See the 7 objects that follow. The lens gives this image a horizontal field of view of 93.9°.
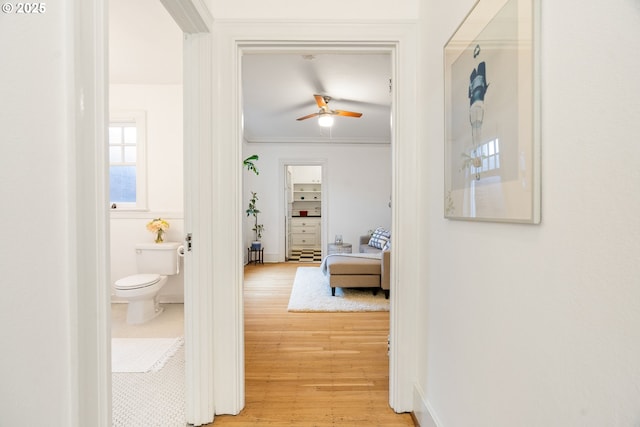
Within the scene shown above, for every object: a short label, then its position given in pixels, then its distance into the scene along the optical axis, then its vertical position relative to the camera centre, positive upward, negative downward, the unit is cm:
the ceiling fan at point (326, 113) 379 +124
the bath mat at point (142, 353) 214 -112
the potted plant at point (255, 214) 612 -9
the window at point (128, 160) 332 +57
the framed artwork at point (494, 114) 79 +30
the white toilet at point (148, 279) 274 -67
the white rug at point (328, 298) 337 -110
